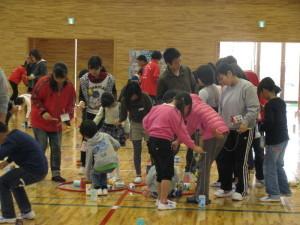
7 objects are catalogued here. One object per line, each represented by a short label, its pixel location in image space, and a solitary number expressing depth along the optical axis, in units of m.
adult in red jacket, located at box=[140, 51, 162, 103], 10.76
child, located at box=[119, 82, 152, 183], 6.93
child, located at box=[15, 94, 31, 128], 12.94
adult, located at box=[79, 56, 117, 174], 7.41
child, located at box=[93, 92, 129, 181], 7.18
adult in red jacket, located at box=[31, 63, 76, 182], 6.93
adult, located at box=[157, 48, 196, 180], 7.06
